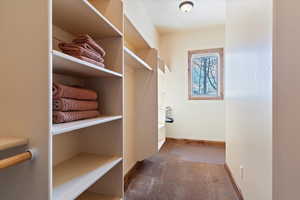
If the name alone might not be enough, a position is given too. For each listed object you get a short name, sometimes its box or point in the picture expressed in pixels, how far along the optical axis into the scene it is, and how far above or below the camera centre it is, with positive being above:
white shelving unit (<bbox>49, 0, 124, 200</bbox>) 0.90 -0.03
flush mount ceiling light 2.54 +1.54
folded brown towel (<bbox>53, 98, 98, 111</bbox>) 0.83 -0.02
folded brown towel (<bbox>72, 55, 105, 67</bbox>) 0.90 +0.25
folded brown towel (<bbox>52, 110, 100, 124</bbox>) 0.81 -0.09
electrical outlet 1.54 -0.70
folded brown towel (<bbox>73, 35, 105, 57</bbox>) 0.95 +0.36
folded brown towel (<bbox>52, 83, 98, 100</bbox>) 0.83 +0.05
